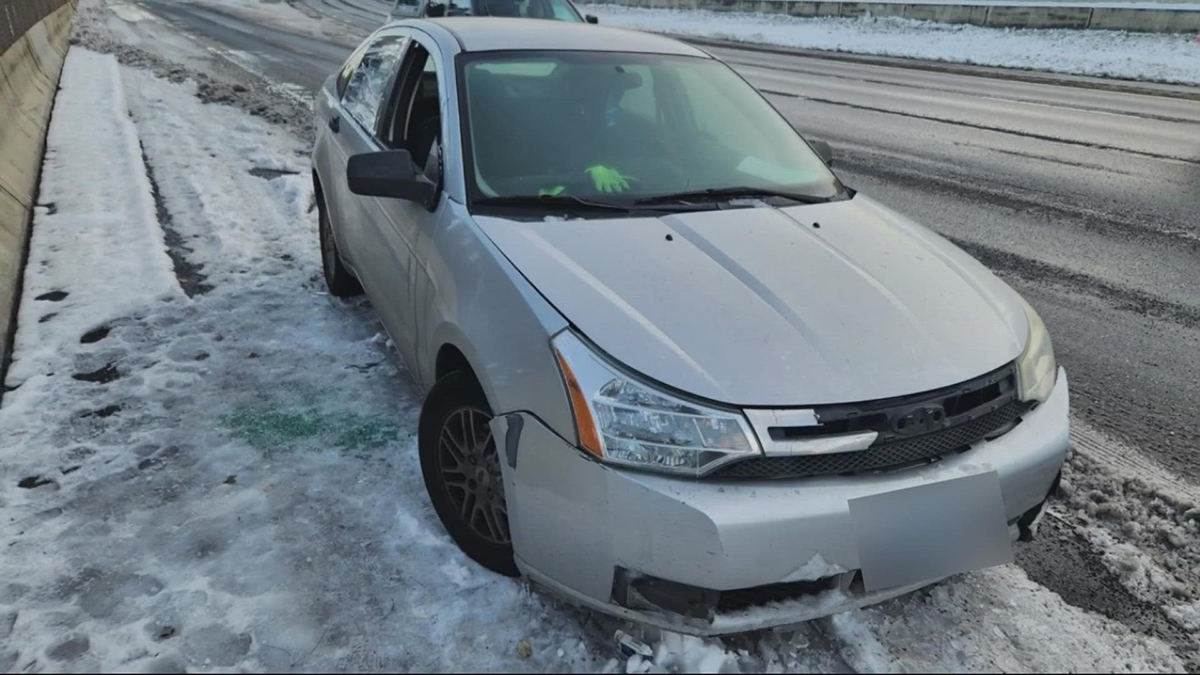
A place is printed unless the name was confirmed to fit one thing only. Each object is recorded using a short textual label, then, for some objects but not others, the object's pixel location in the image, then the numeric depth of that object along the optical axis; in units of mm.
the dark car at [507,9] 11258
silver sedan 2051
